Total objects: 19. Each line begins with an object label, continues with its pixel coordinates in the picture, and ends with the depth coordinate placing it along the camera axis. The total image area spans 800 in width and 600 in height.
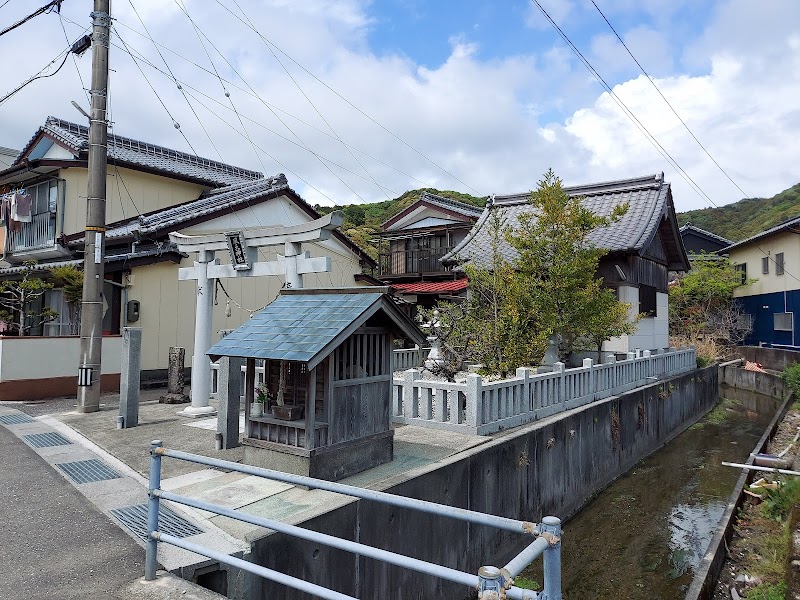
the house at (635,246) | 18.42
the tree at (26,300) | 16.00
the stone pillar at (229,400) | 8.54
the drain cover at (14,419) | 10.48
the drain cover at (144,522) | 5.21
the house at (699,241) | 40.59
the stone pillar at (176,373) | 13.12
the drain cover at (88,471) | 7.14
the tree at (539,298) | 12.79
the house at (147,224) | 15.47
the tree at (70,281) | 15.14
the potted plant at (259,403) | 7.32
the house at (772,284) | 26.94
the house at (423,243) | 25.77
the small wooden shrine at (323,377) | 6.60
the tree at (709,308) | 30.09
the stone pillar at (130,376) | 10.00
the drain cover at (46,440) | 8.93
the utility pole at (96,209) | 11.66
